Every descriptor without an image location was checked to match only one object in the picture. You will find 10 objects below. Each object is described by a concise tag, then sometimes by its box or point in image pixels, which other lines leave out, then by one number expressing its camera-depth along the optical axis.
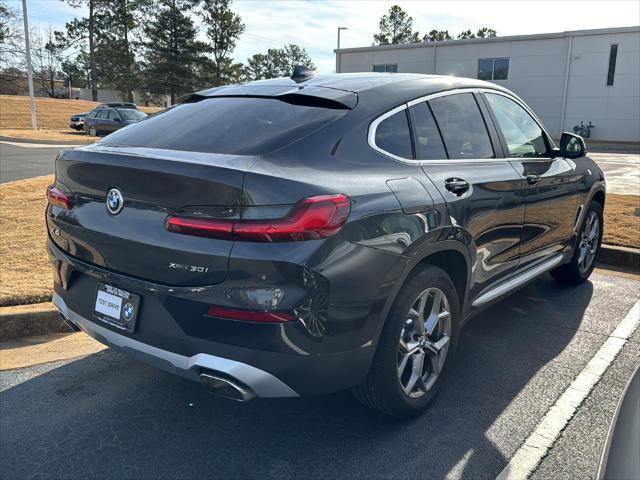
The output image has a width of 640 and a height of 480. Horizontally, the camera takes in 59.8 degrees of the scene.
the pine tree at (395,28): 69.38
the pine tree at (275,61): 92.94
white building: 29.27
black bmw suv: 2.27
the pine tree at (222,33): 54.88
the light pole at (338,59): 39.50
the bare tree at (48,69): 69.50
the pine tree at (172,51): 52.09
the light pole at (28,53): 27.75
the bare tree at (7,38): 41.84
